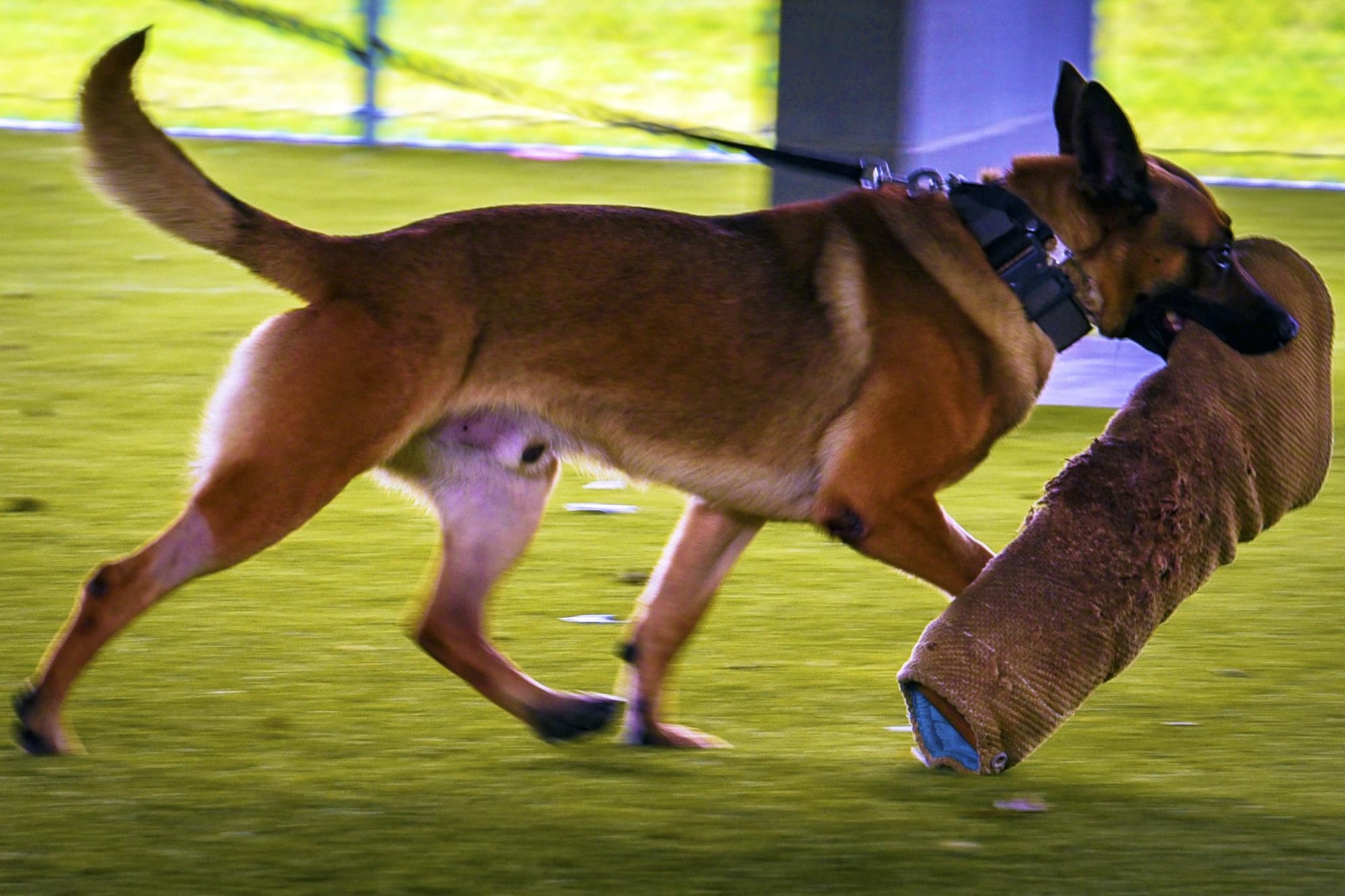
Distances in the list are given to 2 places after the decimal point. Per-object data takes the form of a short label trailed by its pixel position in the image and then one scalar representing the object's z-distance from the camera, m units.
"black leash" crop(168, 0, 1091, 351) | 8.42
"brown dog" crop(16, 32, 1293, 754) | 7.80
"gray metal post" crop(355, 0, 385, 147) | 26.55
